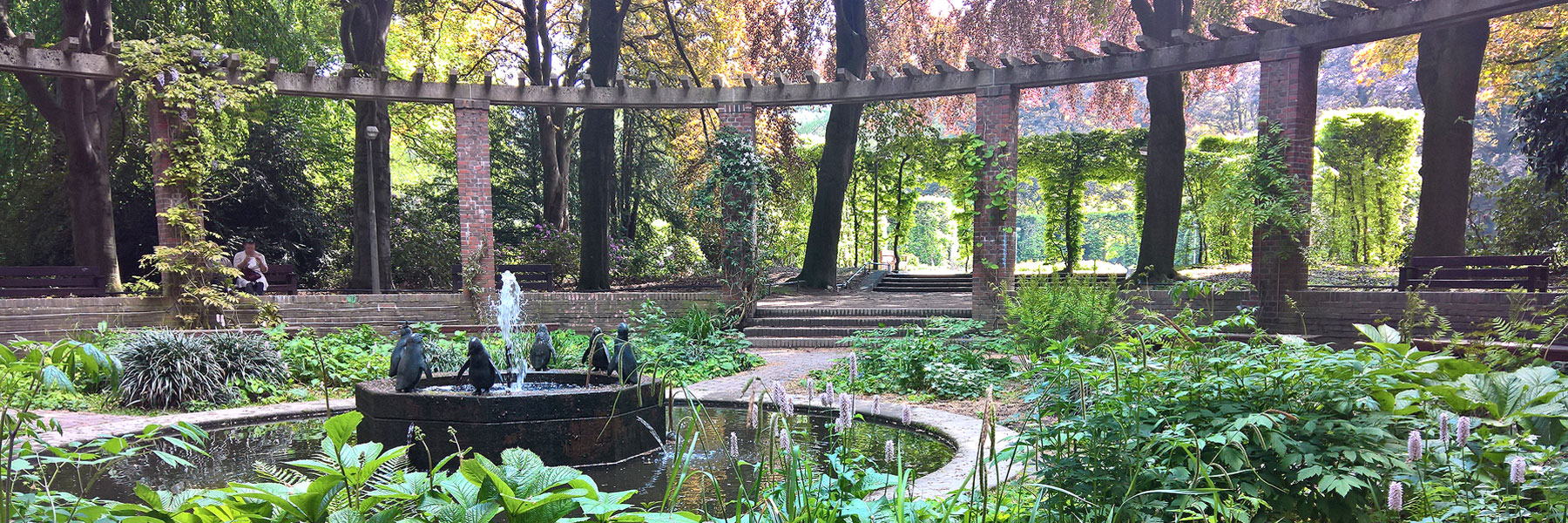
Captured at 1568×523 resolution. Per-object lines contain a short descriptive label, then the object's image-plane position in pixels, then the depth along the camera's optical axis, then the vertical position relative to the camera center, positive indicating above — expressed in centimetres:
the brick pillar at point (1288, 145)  902 +95
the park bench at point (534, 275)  1358 -54
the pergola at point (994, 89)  875 +193
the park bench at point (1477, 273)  883 -44
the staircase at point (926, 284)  1845 -103
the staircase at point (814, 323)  1095 -115
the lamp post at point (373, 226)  1416 +31
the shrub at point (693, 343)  889 -119
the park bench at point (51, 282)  1060 -45
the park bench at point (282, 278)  1278 -51
